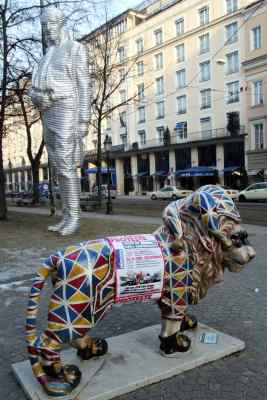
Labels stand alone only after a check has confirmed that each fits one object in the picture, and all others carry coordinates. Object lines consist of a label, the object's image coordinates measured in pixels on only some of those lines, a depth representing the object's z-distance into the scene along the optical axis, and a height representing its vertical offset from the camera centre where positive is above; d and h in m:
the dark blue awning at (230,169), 38.71 +0.34
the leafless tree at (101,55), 22.68 +7.00
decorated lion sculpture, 2.85 -0.70
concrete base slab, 2.97 -1.48
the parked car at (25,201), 28.52 -1.47
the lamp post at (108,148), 19.35 +1.38
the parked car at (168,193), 35.41 -1.61
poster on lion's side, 2.96 -0.66
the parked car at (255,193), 27.50 -1.41
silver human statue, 9.34 +1.85
